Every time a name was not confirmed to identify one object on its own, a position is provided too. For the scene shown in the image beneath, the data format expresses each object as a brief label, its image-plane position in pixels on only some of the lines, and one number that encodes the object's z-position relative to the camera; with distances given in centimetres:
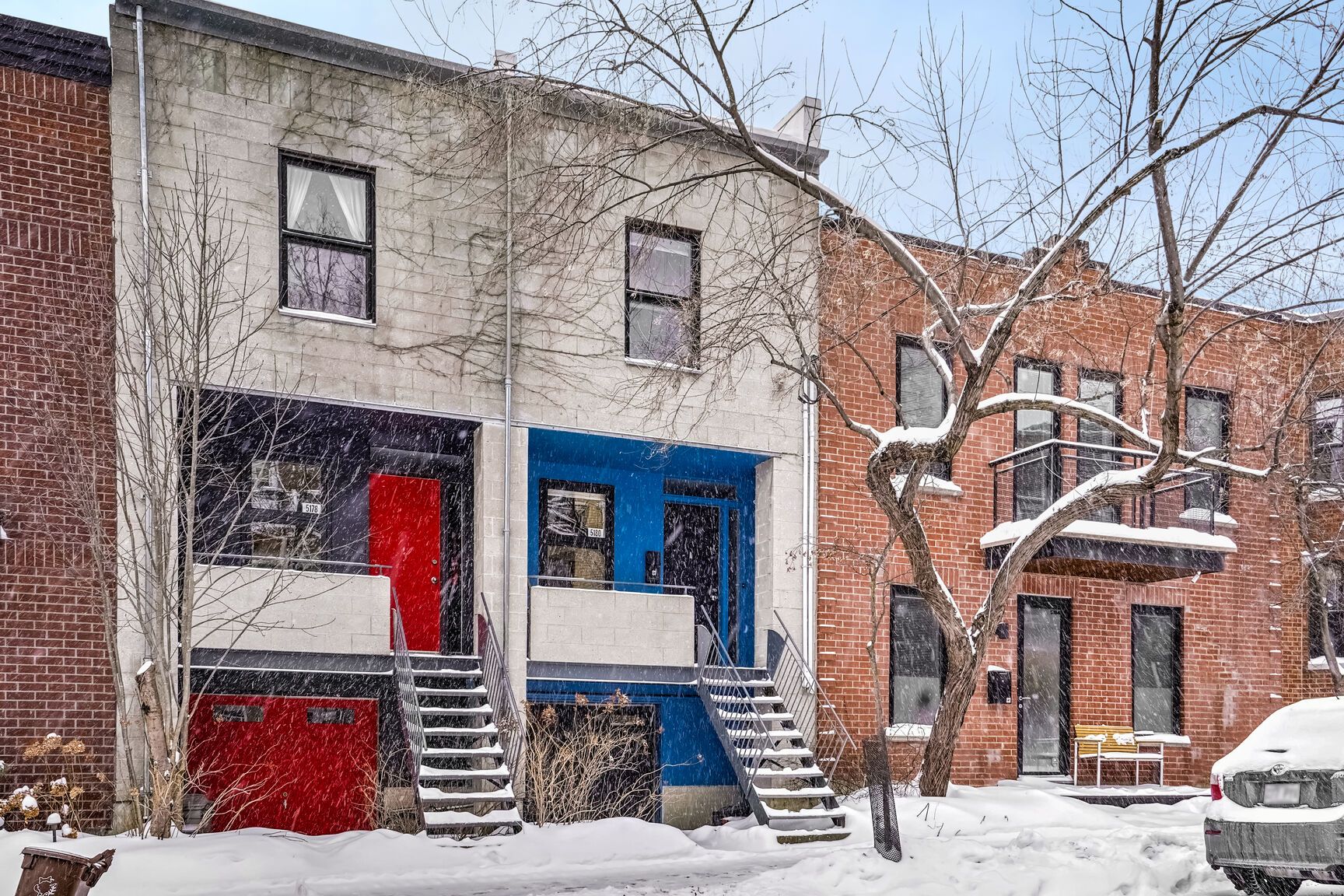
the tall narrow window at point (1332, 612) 1825
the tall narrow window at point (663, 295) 1435
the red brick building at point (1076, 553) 1536
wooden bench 1609
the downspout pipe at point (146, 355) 1088
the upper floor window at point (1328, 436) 1722
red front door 1418
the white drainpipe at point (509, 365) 1320
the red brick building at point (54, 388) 1121
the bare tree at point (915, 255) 1056
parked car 778
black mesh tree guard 968
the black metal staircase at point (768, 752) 1192
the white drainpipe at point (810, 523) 1475
